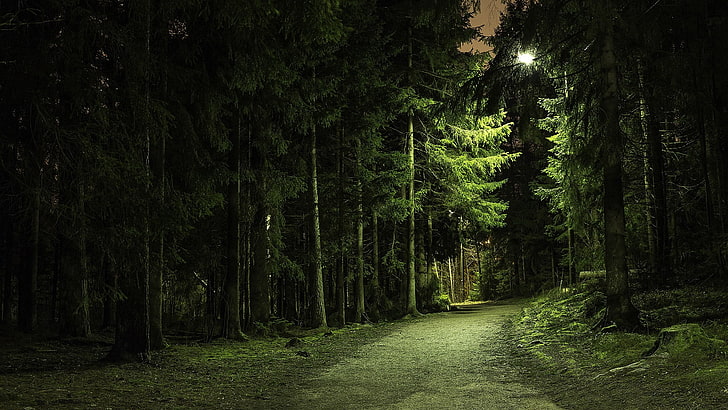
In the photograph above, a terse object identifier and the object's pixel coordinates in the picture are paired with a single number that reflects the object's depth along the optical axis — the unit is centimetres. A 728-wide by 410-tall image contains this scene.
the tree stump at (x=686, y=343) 661
